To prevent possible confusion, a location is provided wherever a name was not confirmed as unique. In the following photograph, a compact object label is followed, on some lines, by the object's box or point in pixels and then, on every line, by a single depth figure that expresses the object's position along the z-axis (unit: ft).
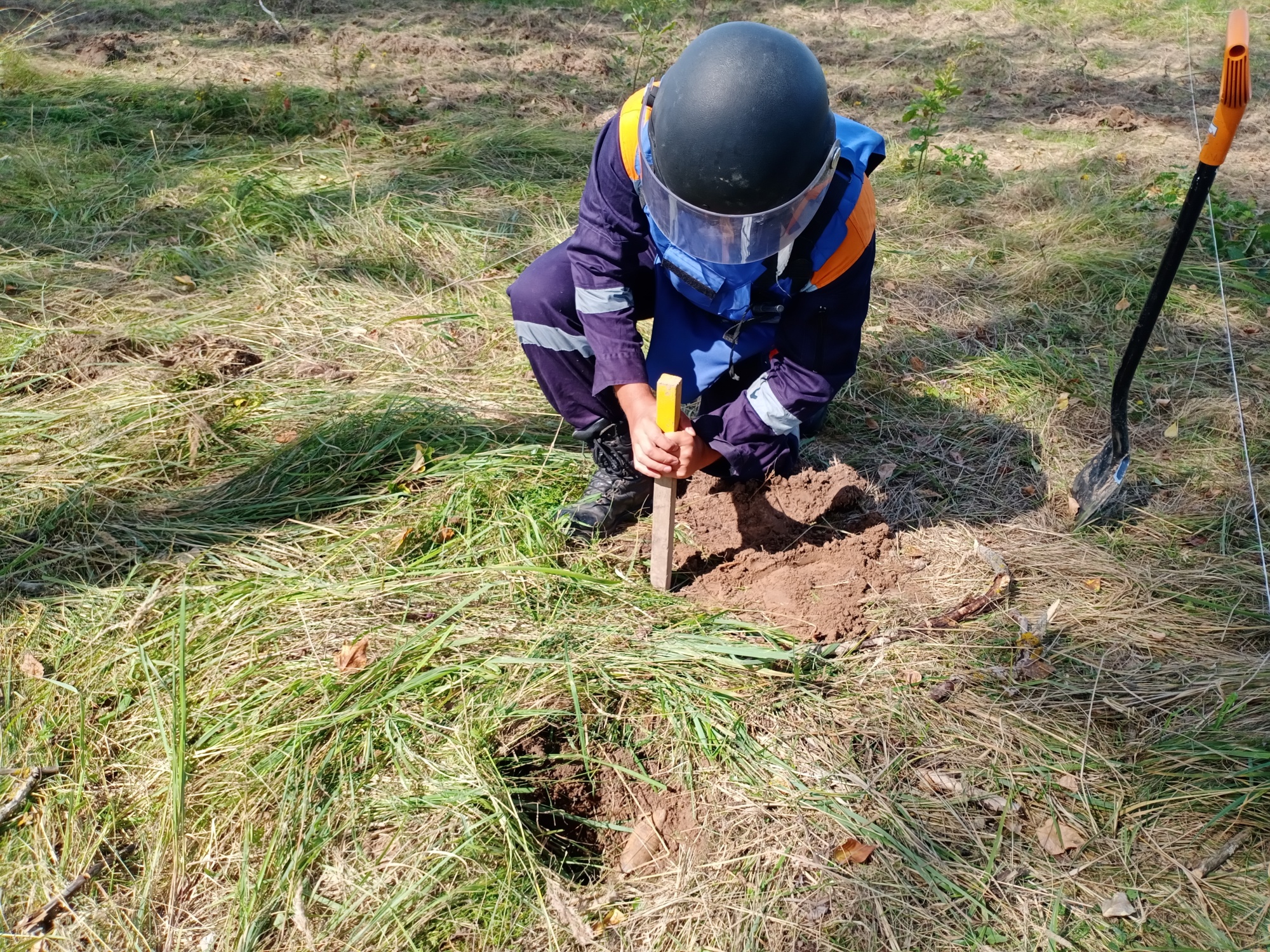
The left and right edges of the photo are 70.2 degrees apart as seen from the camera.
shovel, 6.15
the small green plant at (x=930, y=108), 14.02
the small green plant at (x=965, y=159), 15.14
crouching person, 5.65
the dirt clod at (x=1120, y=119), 17.52
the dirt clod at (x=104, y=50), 19.10
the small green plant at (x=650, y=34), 17.53
